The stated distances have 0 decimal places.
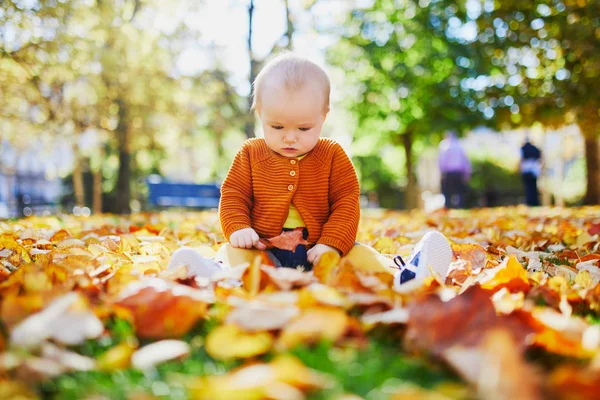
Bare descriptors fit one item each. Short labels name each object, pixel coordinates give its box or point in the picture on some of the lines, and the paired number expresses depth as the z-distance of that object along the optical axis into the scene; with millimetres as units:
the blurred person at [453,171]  10977
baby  2123
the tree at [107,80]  8094
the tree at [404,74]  13062
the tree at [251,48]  10320
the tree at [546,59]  8680
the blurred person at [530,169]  11344
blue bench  12672
